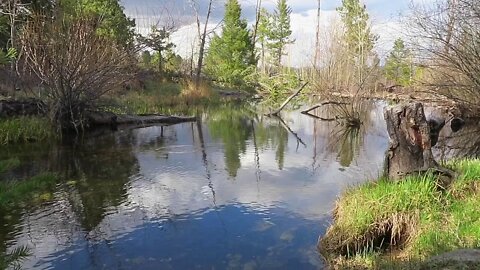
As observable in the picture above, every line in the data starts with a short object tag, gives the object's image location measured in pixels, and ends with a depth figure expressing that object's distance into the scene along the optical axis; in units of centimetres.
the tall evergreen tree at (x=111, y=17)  2368
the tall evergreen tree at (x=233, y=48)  3809
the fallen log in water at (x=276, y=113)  2025
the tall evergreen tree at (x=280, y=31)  4944
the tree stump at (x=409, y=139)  569
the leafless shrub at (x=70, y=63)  1270
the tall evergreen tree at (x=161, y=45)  1868
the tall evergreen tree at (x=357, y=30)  3086
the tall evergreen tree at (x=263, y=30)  4650
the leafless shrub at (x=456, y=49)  1105
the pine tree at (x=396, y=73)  2900
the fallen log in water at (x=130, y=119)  1534
